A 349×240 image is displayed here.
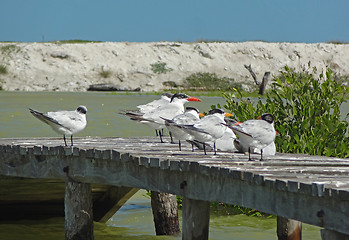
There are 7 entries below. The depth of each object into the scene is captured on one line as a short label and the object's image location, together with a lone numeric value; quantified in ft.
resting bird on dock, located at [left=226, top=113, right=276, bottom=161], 56.29
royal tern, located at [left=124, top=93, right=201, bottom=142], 69.00
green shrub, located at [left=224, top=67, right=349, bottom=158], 81.76
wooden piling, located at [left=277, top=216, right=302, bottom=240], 66.64
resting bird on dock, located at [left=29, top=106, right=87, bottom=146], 62.18
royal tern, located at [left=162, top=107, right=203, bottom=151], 60.81
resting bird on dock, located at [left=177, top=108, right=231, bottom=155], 58.16
